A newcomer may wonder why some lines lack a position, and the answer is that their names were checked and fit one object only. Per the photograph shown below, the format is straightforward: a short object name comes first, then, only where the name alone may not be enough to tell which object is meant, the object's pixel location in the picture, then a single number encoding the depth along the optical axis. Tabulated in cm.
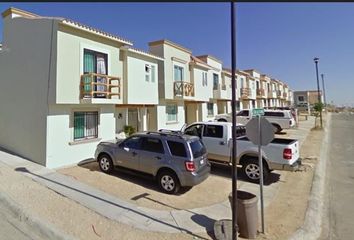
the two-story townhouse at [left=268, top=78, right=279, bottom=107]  5380
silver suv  771
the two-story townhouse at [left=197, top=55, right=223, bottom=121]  2645
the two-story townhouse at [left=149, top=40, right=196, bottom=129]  1805
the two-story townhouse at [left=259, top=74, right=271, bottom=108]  4520
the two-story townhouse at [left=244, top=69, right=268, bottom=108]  4308
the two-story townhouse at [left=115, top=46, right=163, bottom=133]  1382
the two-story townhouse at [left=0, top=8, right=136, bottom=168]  990
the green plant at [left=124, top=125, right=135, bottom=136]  1586
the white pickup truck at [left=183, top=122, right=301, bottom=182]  898
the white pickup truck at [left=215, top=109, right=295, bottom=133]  2377
